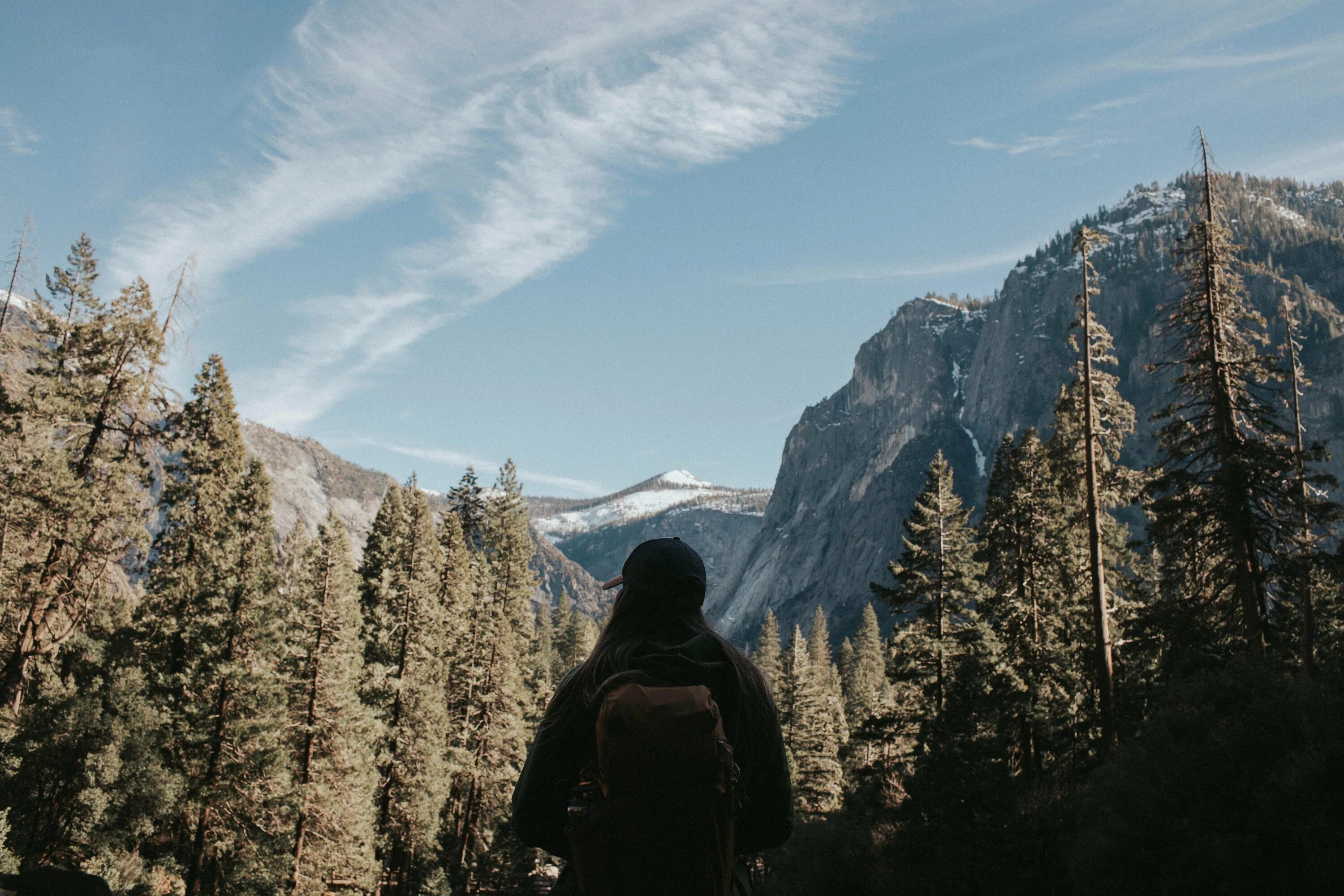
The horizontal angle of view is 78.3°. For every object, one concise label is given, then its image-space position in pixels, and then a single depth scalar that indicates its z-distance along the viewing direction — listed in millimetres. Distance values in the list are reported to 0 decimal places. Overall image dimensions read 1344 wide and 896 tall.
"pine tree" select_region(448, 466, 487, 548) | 47094
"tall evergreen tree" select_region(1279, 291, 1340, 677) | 18062
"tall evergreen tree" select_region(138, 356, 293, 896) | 19406
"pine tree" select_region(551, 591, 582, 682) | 66250
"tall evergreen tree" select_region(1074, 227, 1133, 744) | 18578
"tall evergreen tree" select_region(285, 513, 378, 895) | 22188
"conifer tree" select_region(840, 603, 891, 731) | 48406
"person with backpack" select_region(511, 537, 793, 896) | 2264
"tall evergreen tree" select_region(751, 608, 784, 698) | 67438
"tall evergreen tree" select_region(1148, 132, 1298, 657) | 17719
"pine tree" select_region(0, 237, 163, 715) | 17969
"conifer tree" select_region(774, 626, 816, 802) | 42312
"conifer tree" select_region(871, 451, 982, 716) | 23938
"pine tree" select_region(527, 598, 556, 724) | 42219
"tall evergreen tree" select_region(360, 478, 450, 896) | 27016
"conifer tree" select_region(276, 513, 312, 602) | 23766
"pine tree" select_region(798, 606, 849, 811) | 39500
